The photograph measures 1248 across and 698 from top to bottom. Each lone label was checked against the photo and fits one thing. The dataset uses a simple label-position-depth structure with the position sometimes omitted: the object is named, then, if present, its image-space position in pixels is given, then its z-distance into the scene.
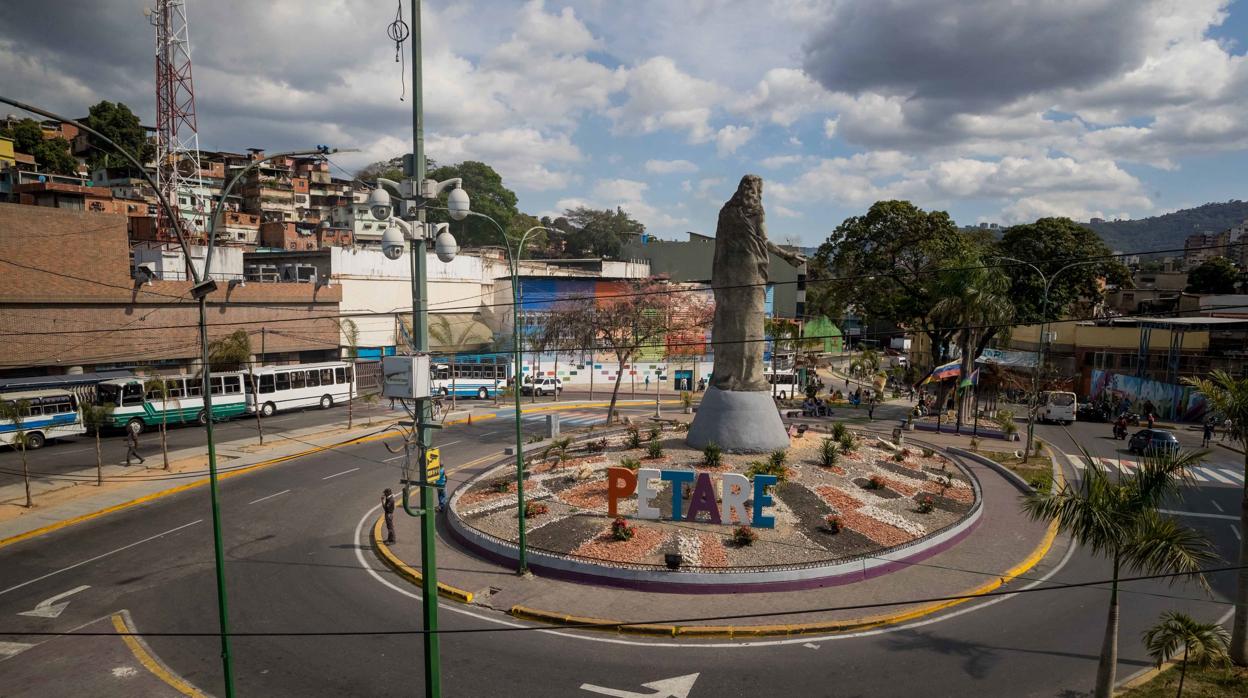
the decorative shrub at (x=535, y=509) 21.48
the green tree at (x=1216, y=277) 73.25
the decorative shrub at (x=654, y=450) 25.47
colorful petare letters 19.72
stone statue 25.72
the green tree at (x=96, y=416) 27.45
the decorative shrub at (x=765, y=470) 22.92
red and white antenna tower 57.69
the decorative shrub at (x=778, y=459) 23.31
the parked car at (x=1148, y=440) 31.44
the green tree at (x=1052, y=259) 50.62
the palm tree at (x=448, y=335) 60.25
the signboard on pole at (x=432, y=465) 10.30
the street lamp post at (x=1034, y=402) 30.27
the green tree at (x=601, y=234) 129.62
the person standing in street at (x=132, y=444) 29.59
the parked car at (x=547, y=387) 55.06
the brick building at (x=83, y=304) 37.75
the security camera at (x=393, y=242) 10.38
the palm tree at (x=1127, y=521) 11.17
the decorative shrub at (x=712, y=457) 24.05
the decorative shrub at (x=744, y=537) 18.70
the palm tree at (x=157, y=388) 30.53
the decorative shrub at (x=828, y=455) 24.84
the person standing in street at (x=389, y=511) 20.38
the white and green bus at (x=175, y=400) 35.91
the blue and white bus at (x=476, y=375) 51.72
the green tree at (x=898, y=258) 48.22
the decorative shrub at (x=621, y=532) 19.17
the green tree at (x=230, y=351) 39.50
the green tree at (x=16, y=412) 25.57
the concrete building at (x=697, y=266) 85.06
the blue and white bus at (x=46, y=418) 32.28
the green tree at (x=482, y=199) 108.62
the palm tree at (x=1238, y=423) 12.55
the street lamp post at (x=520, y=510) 17.19
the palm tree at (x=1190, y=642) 11.62
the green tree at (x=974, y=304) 40.00
